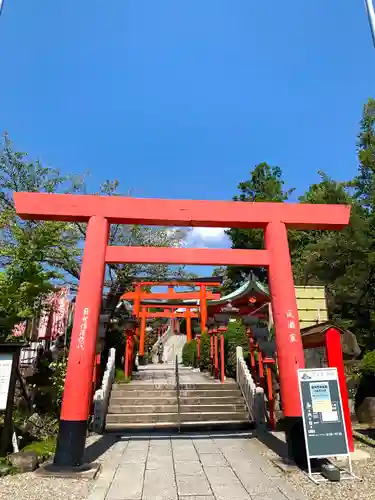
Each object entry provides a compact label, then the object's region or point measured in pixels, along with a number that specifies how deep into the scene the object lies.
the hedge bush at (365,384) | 9.27
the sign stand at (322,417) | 5.25
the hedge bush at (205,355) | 17.17
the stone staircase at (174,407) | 9.41
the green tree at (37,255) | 9.34
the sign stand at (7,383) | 6.30
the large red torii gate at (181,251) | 6.01
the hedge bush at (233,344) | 13.17
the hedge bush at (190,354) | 20.46
